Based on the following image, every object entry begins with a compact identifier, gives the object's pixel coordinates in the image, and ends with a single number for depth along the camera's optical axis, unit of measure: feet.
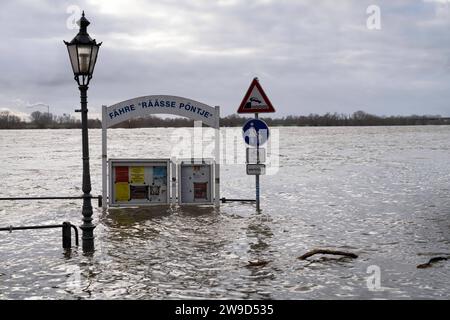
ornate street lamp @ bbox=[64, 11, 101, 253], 31.04
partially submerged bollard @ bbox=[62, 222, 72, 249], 31.52
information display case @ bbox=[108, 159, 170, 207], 47.93
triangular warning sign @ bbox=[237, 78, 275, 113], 45.62
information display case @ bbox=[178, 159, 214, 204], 49.19
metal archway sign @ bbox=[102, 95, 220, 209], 47.60
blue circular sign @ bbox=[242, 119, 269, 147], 45.11
